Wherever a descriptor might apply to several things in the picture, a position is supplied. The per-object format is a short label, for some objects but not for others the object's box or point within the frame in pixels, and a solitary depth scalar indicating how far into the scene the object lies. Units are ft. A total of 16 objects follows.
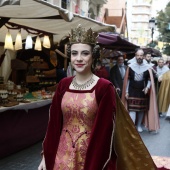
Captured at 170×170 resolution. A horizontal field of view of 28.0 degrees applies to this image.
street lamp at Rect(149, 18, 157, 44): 69.97
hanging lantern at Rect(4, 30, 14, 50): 23.19
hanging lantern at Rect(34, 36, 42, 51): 26.92
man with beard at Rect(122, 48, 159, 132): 25.16
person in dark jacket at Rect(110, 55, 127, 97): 32.30
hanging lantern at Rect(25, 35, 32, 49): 25.34
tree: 107.86
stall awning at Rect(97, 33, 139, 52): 30.12
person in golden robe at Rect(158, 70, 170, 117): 37.05
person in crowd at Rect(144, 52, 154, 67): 40.82
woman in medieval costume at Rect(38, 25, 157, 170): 8.56
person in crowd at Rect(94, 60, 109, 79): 32.38
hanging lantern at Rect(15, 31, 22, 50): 24.08
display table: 18.97
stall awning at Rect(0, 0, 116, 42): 17.40
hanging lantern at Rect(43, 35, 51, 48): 26.98
